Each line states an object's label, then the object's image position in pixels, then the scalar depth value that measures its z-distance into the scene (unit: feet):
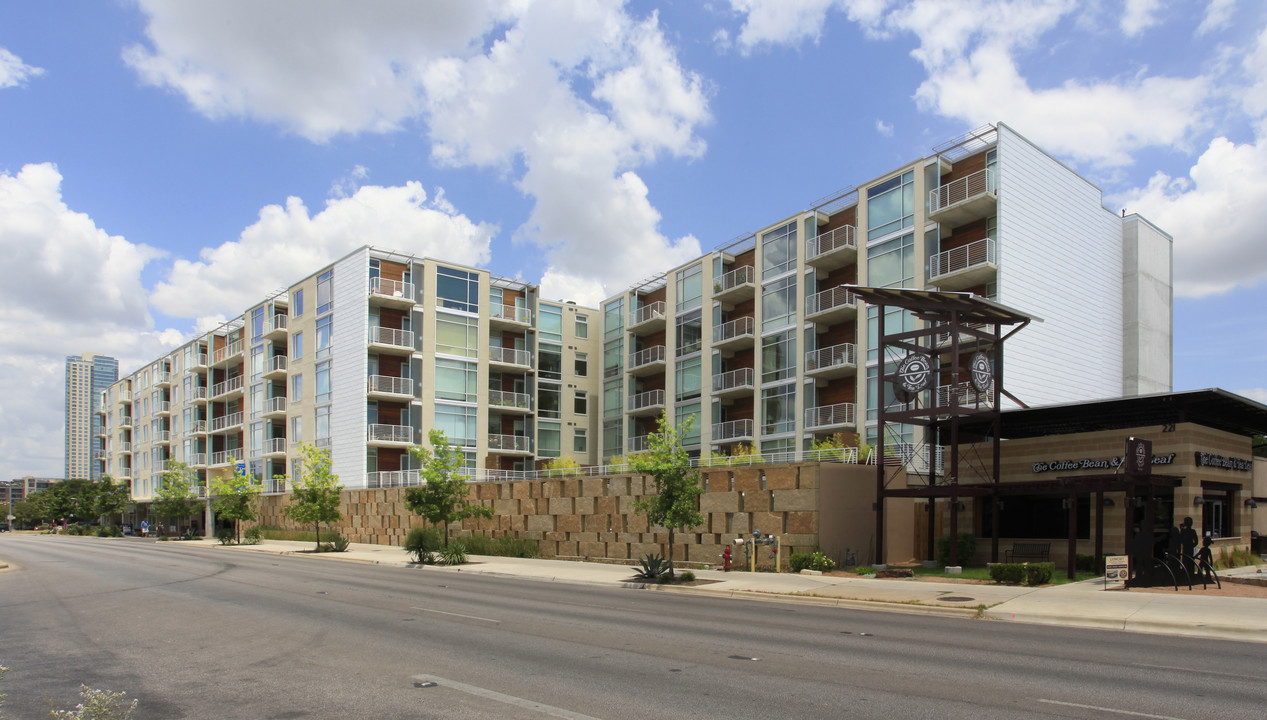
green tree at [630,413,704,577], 86.79
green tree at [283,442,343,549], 150.92
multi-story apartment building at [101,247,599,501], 172.65
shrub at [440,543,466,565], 111.75
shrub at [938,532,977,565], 95.25
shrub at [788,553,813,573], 88.89
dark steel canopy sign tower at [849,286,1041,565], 88.33
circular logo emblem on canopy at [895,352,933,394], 92.58
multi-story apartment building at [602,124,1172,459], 122.62
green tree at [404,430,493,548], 120.26
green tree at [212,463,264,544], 184.96
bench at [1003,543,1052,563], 96.73
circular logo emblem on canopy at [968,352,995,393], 91.99
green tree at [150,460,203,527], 214.28
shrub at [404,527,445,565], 117.29
